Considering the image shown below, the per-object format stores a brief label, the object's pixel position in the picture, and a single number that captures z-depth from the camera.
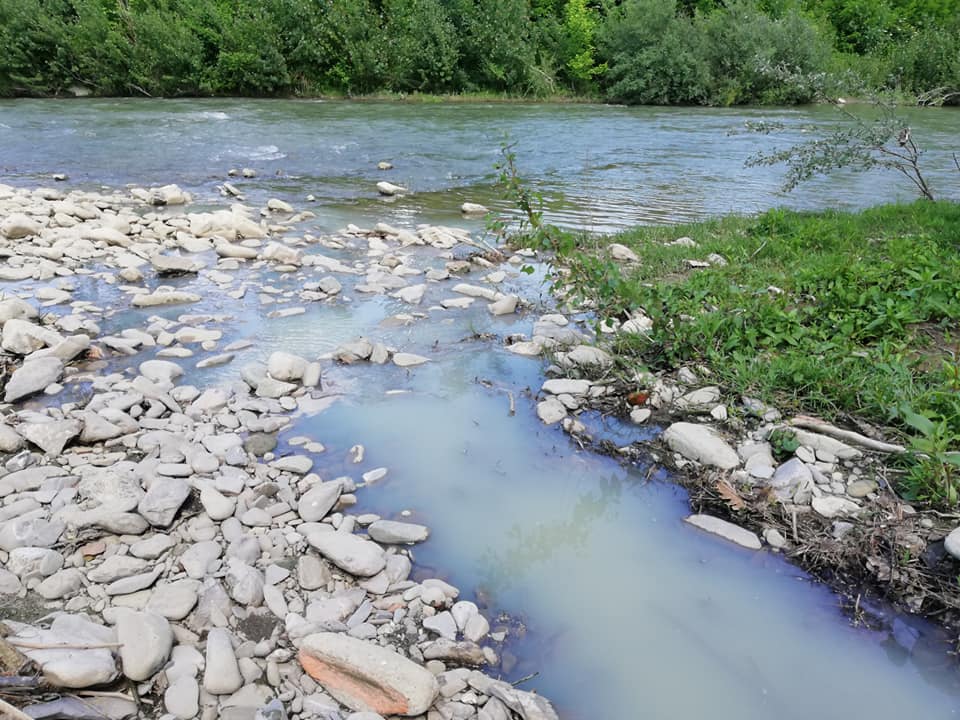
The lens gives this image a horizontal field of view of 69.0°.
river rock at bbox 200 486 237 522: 3.06
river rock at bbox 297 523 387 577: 2.79
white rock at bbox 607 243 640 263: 6.52
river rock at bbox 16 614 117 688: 2.07
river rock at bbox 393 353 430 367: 4.62
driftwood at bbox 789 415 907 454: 3.44
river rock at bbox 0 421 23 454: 3.46
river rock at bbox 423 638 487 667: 2.43
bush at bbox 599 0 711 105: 24.77
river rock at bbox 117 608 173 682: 2.21
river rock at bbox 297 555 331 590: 2.74
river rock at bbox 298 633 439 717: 2.20
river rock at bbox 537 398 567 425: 4.00
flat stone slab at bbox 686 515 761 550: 3.06
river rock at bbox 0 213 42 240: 7.02
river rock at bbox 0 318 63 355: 4.46
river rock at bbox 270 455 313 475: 3.44
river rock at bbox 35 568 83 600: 2.57
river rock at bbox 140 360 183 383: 4.26
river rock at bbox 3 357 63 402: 3.99
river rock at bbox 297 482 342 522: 3.11
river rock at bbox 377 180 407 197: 10.26
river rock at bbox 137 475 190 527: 2.97
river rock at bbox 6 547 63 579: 2.65
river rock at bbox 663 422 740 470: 3.50
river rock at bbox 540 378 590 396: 4.23
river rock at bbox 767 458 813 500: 3.27
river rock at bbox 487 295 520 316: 5.50
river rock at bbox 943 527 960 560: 2.75
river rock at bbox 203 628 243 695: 2.23
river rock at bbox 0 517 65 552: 2.78
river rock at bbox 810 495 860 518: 3.13
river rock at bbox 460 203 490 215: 9.09
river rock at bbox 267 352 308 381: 4.27
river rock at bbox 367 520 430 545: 3.01
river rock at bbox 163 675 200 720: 2.14
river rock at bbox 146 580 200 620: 2.52
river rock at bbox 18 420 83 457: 3.47
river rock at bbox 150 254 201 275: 6.25
